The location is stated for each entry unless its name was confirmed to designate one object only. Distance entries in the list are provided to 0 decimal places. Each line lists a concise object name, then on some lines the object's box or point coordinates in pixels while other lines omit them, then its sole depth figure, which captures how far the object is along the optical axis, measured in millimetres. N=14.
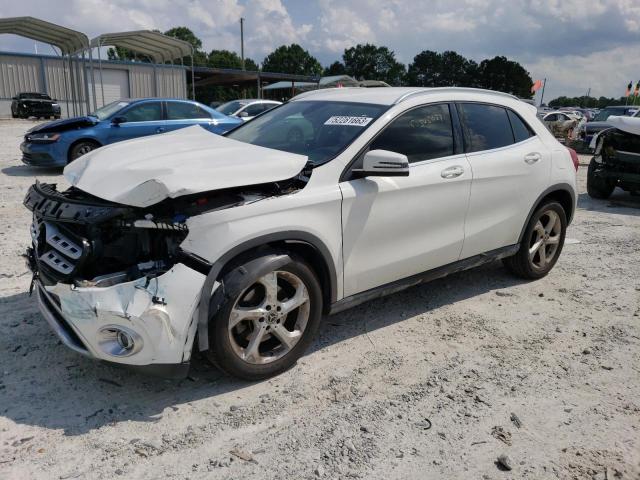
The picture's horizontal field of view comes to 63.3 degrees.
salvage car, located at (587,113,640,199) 8828
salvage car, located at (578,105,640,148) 18578
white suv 2768
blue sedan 10227
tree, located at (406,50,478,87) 86094
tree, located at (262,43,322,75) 94625
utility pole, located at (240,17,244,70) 54000
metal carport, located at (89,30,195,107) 16703
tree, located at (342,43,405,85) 95875
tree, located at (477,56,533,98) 73438
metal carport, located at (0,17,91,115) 16594
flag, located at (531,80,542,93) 24312
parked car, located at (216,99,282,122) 15411
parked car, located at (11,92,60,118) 29406
